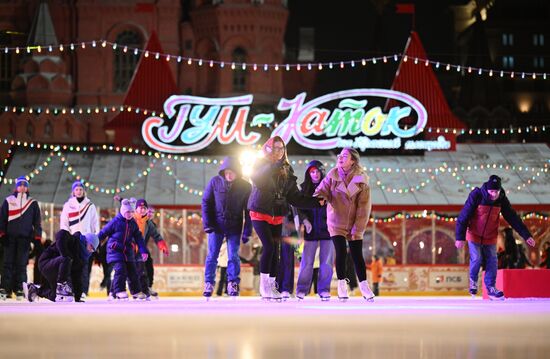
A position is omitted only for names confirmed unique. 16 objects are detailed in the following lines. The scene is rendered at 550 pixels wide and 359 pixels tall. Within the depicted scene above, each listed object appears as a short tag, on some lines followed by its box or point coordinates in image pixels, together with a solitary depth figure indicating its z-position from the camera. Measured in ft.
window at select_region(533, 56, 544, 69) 315.78
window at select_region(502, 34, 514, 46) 315.78
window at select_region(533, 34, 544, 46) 316.81
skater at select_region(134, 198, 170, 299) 51.98
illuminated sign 108.06
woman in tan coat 42.34
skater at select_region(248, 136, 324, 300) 42.50
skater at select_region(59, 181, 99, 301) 48.19
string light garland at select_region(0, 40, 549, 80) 121.39
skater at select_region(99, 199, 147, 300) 48.44
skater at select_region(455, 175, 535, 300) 49.06
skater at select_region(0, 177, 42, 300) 52.90
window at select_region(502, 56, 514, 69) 314.02
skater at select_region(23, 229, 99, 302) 46.60
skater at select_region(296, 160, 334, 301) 44.34
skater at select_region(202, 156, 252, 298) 46.11
